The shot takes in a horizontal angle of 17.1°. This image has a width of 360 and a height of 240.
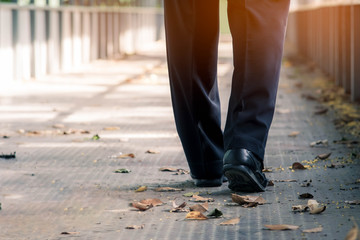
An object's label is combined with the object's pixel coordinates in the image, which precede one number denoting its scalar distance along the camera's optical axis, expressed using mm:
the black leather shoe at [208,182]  5306
